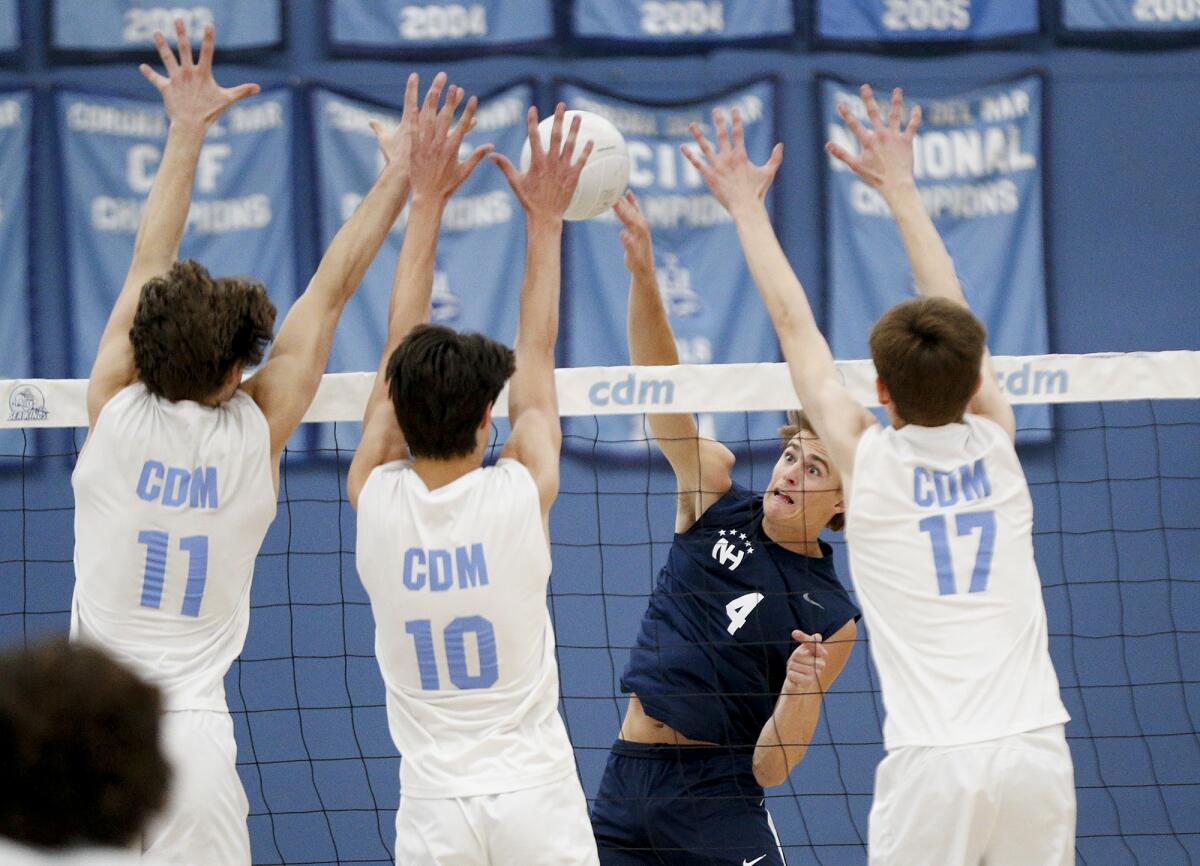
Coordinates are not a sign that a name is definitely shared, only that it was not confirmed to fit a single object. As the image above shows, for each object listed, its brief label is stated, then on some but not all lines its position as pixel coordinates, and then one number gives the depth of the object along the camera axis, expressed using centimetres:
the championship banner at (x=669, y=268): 1533
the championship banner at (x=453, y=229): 1534
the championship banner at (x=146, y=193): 1563
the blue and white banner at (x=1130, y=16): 1575
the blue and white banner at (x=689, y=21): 1568
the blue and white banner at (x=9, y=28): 1577
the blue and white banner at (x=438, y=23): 1568
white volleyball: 920
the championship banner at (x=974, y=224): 1542
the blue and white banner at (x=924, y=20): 1571
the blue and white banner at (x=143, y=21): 1579
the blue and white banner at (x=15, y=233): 1560
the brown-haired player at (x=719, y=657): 878
